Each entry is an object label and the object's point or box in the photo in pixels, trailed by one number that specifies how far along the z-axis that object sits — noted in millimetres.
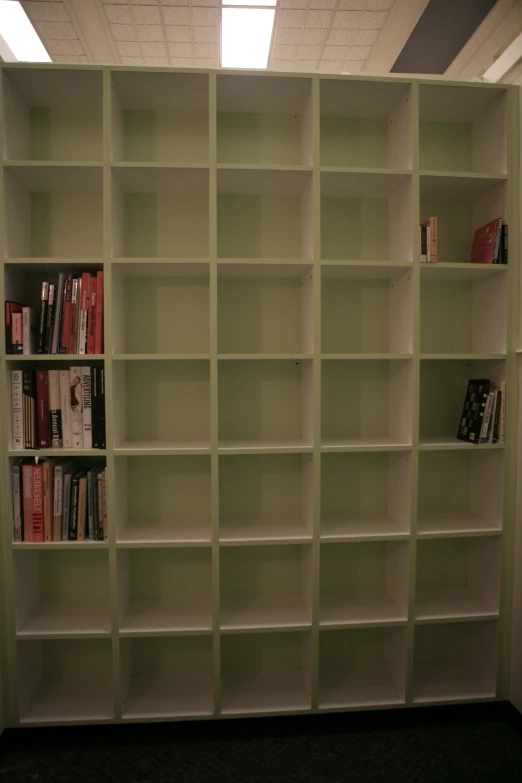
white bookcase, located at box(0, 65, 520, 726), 1888
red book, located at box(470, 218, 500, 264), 1957
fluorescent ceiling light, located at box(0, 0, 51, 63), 2215
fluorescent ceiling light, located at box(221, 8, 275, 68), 2238
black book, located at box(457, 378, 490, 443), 1991
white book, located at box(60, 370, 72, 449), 1862
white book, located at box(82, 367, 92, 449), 1858
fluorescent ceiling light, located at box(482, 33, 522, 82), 1884
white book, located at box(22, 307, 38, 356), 1823
